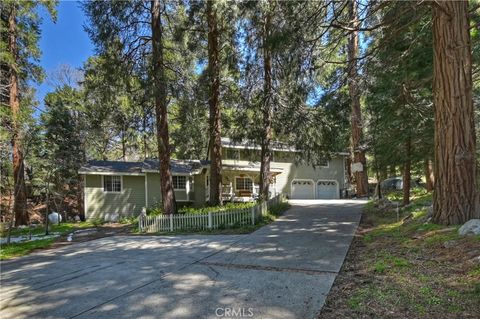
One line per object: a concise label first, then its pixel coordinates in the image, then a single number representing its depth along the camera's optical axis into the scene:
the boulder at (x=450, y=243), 5.28
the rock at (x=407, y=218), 8.90
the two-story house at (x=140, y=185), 19.06
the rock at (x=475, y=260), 4.24
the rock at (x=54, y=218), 19.22
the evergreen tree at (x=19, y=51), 17.83
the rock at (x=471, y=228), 5.37
